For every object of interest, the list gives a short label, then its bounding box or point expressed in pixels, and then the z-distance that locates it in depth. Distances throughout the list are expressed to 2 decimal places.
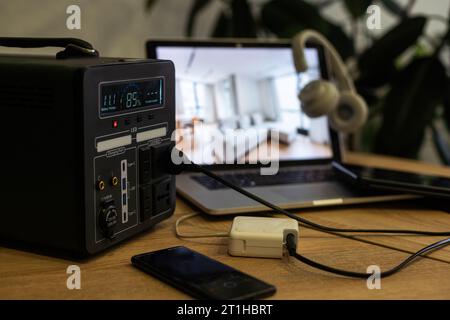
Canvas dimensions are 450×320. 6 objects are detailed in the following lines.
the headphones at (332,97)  0.97
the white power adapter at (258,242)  0.64
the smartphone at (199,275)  0.53
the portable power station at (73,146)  0.56
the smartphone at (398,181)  0.83
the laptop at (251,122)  0.94
